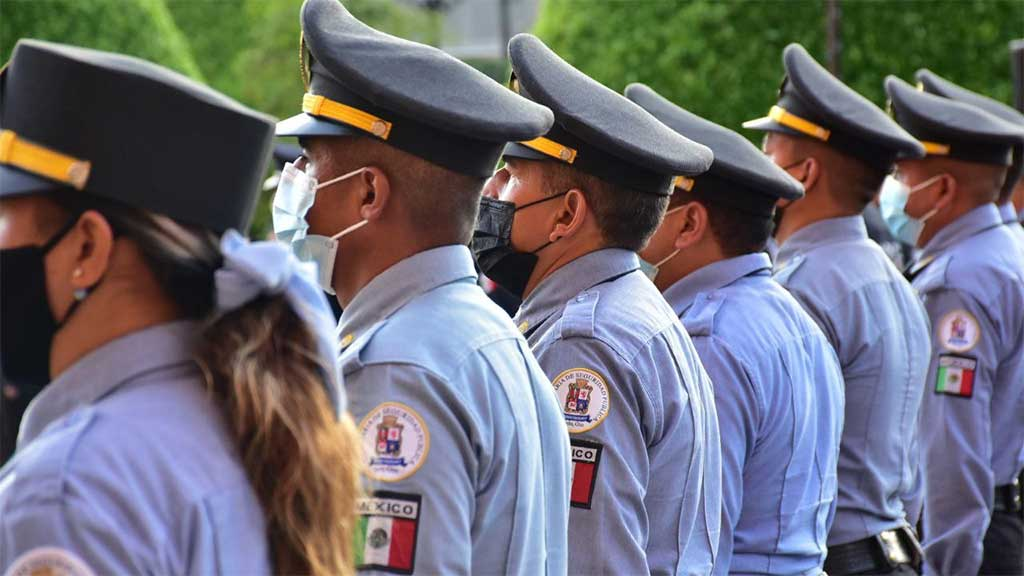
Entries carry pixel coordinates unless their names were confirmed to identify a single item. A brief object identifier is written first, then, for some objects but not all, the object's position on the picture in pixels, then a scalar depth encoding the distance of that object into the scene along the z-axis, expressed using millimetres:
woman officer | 3779
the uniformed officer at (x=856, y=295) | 9609
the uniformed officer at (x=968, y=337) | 11805
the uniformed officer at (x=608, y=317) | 6422
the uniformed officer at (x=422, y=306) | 4922
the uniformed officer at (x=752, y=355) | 7914
